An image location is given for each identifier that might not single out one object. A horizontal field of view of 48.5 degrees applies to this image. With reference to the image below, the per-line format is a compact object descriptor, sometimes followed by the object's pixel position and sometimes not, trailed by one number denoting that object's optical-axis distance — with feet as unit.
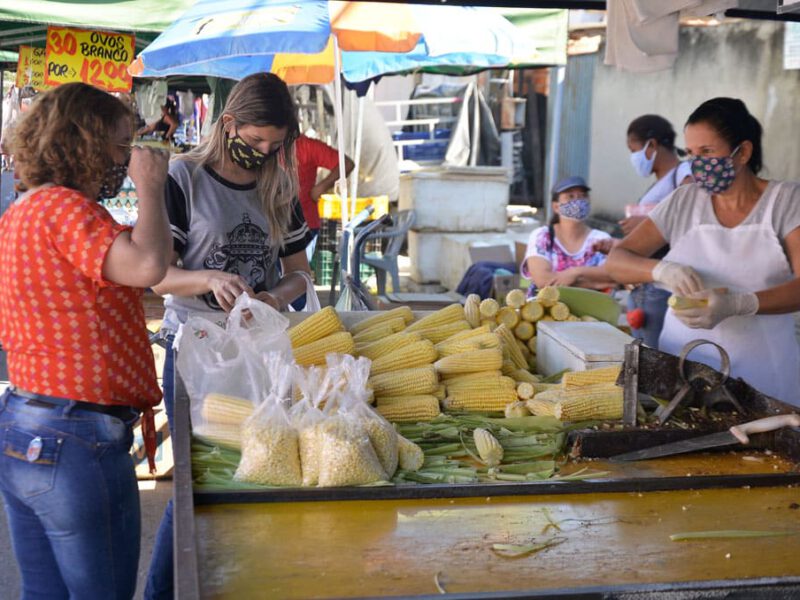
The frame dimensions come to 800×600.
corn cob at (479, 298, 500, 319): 11.86
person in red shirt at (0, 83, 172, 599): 7.78
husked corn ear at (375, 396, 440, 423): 8.90
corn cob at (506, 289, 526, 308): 12.53
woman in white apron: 11.02
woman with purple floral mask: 19.03
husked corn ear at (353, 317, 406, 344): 10.81
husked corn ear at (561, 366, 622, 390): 9.40
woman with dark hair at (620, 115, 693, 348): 18.11
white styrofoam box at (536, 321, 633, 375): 9.84
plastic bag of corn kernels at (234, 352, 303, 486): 7.02
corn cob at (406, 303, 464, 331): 11.17
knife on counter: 7.88
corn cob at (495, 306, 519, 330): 12.05
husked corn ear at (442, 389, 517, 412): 9.35
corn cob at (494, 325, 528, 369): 11.10
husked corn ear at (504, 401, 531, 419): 9.04
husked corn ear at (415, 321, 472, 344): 10.97
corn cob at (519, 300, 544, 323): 12.17
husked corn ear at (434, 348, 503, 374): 9.80
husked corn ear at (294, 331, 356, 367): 9.75
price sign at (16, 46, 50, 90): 28.78
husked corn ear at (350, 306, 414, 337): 11.26
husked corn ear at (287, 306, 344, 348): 10.12
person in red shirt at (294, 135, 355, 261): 25.43
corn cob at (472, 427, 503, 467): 7.82
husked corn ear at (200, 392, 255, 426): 7.89
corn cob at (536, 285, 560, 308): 12.36
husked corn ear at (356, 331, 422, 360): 10.15
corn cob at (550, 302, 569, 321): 12.20
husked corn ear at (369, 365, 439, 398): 9.14
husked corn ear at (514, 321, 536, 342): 12.11
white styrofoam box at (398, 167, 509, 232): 40.32
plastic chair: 34.27
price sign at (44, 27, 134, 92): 27.76
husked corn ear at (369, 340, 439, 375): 9.74
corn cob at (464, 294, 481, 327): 11.83
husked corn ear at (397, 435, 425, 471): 7.54
